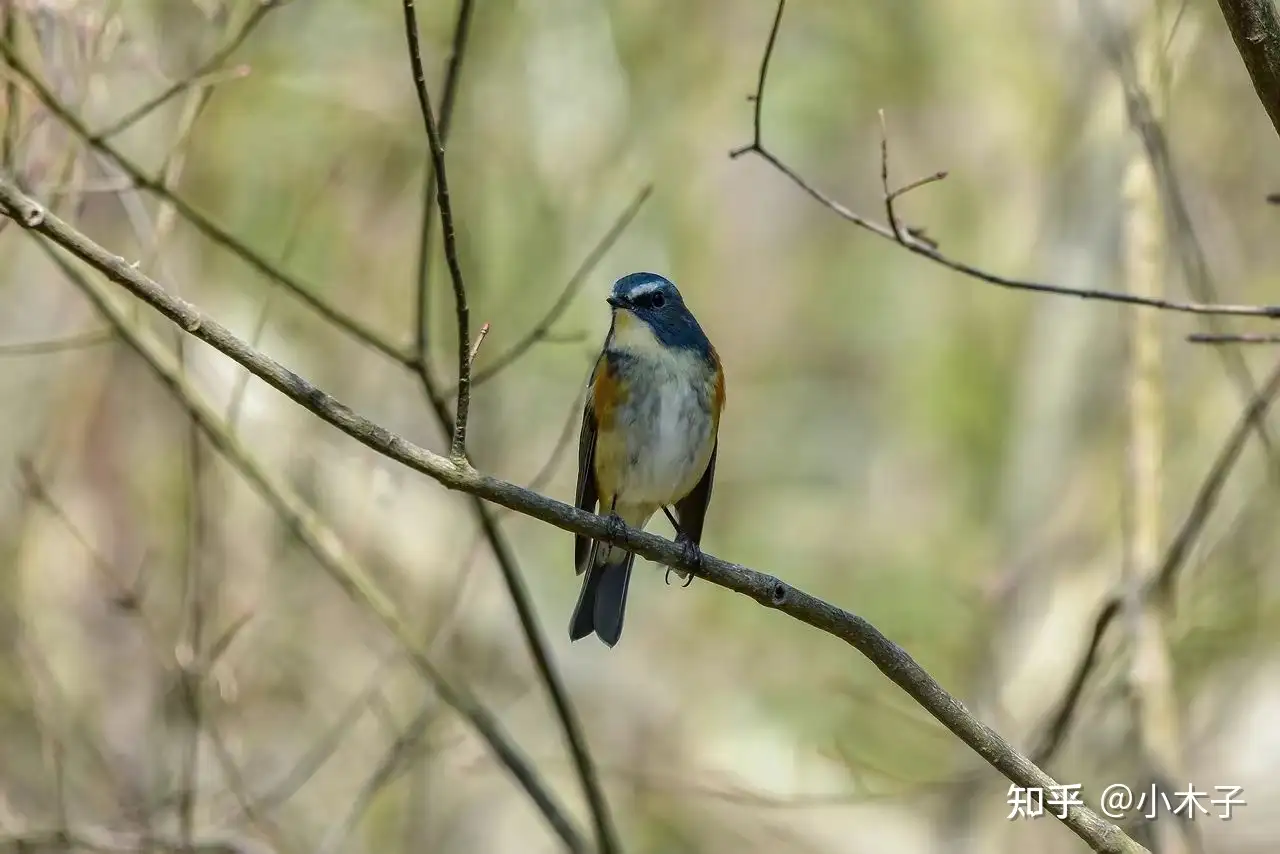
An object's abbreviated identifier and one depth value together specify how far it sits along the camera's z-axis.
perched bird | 10.69
